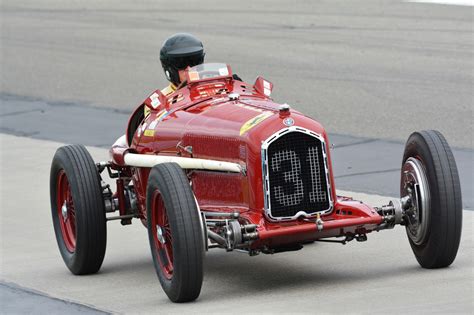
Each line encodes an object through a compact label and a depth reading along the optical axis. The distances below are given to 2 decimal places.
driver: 20.70
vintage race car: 16.78
